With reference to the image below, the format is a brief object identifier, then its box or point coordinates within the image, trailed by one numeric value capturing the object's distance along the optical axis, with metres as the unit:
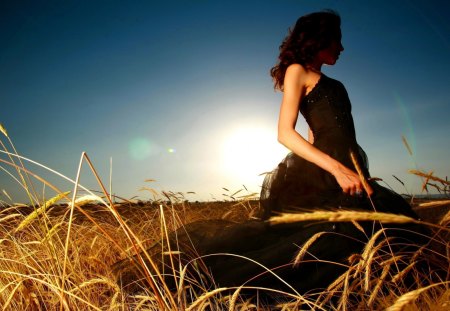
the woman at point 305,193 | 1.59
